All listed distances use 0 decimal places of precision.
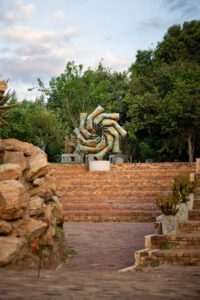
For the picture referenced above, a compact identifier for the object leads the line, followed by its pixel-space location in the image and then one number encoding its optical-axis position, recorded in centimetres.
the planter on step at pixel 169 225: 1111
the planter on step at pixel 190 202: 1439
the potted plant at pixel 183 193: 1284
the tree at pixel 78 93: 4244
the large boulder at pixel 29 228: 919
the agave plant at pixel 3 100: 1189
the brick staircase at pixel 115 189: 2019
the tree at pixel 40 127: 4137
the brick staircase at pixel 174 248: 973
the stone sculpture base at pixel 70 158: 3871
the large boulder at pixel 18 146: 1090
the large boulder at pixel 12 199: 908
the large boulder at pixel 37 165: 1065
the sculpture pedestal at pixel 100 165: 2648
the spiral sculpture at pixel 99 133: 2818
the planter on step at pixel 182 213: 1284
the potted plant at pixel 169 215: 1112
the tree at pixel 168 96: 3662
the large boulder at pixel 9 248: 833
